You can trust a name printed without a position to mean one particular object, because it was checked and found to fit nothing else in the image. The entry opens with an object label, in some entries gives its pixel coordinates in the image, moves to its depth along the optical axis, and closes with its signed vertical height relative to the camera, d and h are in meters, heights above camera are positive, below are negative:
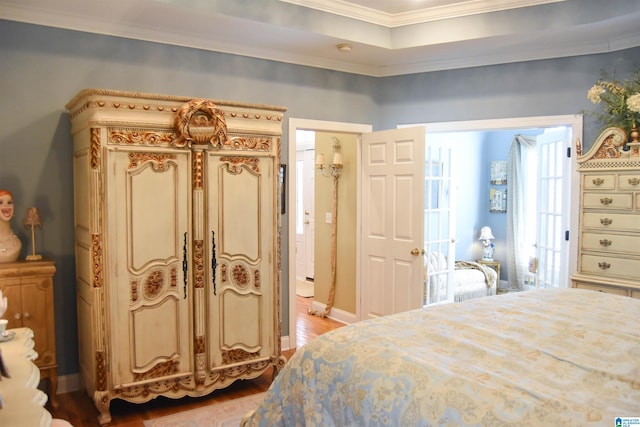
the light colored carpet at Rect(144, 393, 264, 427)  3.04 -1.45
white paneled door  4.40 -0.29
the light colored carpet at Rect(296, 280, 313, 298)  6.85 -1.44
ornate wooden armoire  2.98 -0.34
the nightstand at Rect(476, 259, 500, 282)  6.86 -1.04
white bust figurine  3.10 -0.28
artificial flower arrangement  3.49 +0.66
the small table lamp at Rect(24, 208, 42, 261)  3.18 -0.20
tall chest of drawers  3.42 -0.20
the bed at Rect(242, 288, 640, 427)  1.43 -0.60
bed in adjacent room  5.02 -1.05
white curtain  6.73 -0.36
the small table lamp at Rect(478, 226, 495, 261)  7.02 -0.78
